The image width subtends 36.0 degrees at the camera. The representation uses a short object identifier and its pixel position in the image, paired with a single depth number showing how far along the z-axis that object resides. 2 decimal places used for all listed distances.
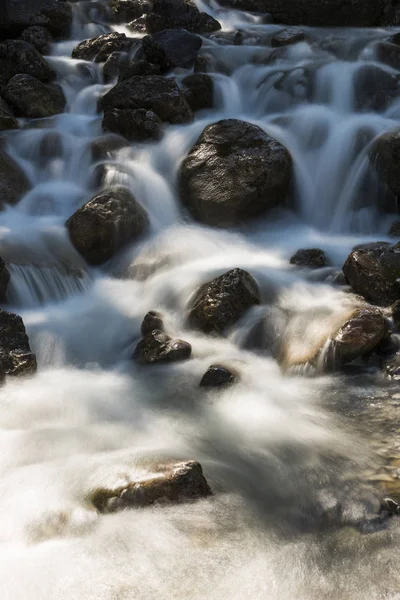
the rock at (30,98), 10.66
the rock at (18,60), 11.56
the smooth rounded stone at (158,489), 3.37
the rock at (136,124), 9.65
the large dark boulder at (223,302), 5.96
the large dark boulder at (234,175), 8.30
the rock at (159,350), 5.49
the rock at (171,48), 11.85
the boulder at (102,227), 7.57
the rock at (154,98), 9.94
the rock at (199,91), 10.67
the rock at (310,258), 7.11
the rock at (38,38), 13.39
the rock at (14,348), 5.25
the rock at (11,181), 8.49
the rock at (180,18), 14.04
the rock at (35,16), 13.78
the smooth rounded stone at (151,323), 5.98
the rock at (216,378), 5.07
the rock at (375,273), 5.98
